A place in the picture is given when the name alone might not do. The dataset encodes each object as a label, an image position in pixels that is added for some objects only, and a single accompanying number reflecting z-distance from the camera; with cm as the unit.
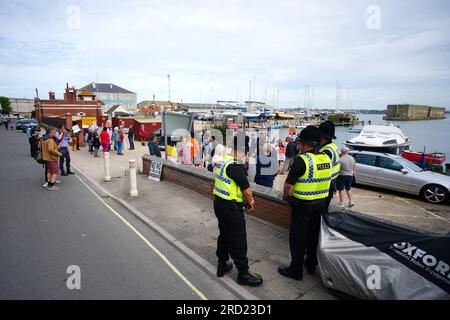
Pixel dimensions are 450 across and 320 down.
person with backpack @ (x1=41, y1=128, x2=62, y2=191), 845
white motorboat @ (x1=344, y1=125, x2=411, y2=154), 1414
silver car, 846
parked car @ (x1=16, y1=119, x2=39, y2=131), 3542
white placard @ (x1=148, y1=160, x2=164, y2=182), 997
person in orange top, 1074
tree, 10527
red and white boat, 1386
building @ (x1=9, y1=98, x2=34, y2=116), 13345
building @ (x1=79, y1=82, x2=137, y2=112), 9312
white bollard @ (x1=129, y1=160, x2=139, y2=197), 809
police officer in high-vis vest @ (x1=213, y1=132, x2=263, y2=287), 362
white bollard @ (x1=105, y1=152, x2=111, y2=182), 1005
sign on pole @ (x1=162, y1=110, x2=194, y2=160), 1061
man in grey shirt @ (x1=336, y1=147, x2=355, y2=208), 748
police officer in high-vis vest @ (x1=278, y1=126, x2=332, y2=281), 366
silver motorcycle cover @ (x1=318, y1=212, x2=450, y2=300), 272
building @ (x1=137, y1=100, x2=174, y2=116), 6740
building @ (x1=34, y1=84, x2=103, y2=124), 4978
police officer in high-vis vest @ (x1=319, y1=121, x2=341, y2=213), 453
